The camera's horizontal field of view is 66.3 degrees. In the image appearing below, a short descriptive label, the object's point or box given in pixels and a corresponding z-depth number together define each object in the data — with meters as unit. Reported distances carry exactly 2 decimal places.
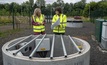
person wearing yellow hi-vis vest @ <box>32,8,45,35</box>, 2.63
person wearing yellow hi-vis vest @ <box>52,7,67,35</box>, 2.56
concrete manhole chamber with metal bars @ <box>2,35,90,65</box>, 1.18
